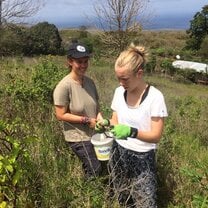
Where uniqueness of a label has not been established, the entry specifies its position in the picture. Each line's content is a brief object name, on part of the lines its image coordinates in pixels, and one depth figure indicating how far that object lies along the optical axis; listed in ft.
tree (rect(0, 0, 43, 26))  53.66
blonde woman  5.82
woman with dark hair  7.09
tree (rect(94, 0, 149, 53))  50.41
